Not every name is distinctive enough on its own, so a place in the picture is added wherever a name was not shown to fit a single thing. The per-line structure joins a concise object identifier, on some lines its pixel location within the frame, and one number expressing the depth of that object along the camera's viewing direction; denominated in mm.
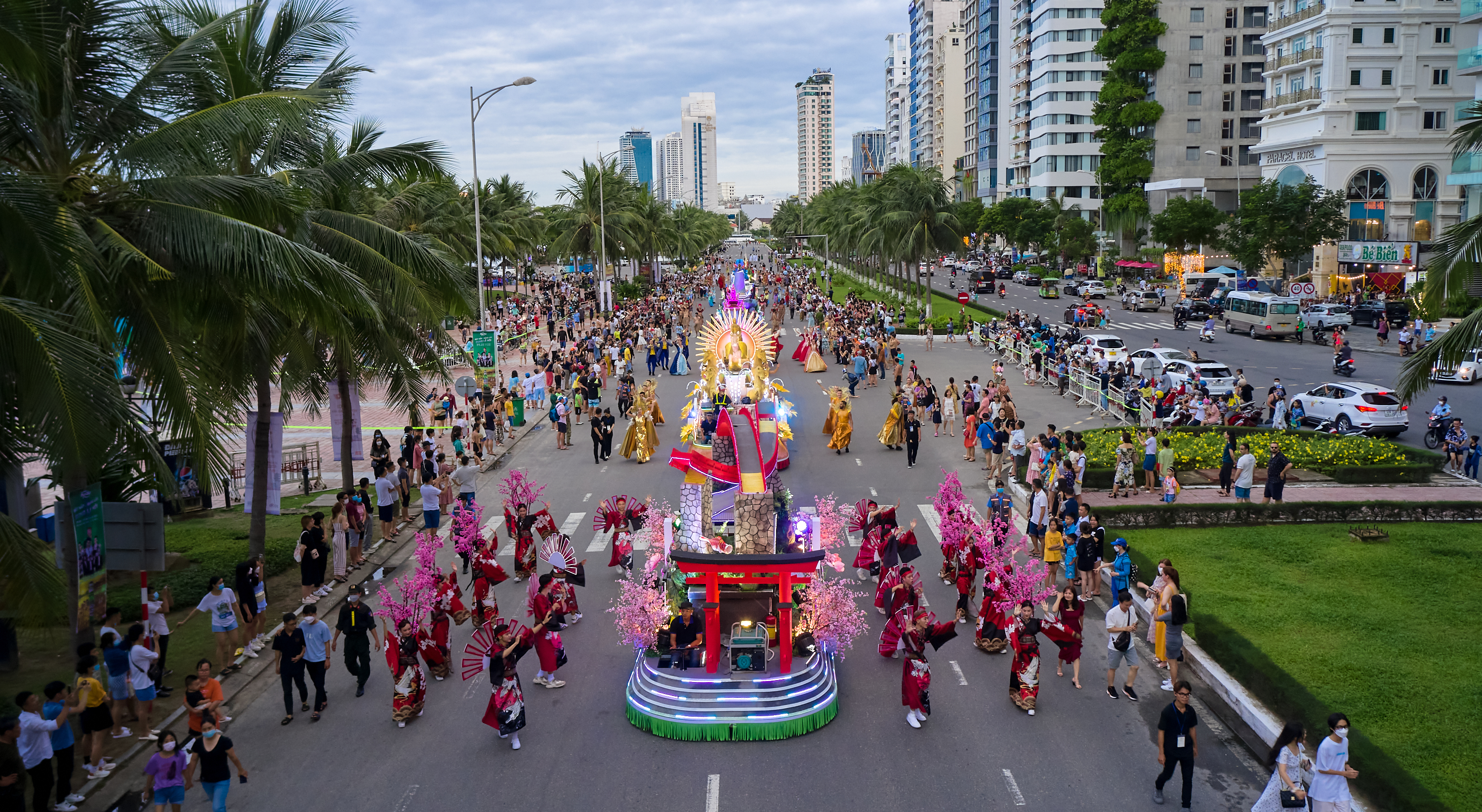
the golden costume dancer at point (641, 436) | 25703
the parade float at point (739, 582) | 11336
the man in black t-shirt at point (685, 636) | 11805
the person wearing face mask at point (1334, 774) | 8734
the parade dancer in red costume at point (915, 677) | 11398
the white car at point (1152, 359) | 34812
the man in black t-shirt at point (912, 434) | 24312
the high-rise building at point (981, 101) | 141250
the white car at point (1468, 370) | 32062
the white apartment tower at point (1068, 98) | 110125
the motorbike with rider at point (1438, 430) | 24453
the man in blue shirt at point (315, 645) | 11844
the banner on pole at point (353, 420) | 20219
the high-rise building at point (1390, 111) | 62625
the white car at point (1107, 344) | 38500
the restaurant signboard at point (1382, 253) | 58000
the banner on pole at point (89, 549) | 11352
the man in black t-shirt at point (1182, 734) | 9555
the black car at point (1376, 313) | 47812
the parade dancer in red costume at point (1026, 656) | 11711
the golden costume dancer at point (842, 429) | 25891
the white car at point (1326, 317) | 46969
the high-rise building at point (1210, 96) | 92000
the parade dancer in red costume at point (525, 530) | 16438
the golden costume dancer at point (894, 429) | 26344
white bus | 47312
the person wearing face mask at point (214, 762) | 9516
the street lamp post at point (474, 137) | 31391
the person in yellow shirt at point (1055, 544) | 15938
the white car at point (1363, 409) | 26031
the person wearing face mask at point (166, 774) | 9352
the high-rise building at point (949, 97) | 165125
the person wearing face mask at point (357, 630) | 12289
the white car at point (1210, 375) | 31406
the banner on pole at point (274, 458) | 16922
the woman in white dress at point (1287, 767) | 8844
